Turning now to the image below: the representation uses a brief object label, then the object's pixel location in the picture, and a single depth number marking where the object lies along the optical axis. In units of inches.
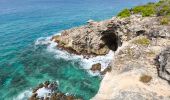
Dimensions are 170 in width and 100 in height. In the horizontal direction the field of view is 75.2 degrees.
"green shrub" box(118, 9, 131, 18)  929.7
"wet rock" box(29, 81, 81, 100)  693.0
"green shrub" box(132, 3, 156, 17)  858.7
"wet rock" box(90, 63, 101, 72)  862.2
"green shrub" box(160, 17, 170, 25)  704.3
